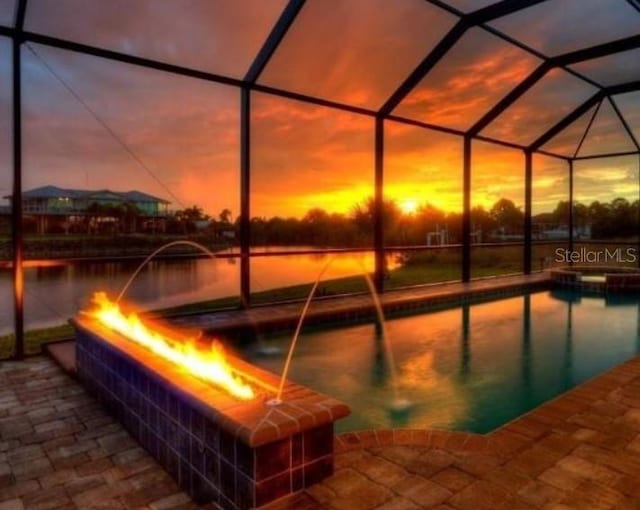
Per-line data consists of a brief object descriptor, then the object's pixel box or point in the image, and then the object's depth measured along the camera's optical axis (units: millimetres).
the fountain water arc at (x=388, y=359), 2021
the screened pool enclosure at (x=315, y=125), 4367
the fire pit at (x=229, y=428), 1681
